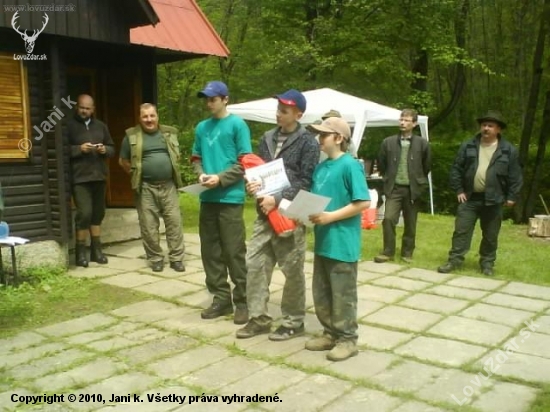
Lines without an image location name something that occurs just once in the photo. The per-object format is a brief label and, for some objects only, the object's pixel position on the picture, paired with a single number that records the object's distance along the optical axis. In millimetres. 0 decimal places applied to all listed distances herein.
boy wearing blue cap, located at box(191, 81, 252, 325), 4473
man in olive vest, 6441
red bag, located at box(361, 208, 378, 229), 9531
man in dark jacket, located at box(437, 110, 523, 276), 6176
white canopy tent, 10578
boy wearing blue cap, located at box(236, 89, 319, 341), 4066
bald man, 6547
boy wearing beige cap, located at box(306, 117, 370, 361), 3734
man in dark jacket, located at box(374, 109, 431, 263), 6988
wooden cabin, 6070
